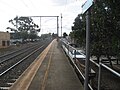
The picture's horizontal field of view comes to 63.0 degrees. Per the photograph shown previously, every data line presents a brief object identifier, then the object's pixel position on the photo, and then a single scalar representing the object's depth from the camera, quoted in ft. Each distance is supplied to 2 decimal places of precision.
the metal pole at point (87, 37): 8.01
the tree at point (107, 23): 11.78
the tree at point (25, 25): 158.07
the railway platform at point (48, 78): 12.65
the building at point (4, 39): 69.75
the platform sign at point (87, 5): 7.04
